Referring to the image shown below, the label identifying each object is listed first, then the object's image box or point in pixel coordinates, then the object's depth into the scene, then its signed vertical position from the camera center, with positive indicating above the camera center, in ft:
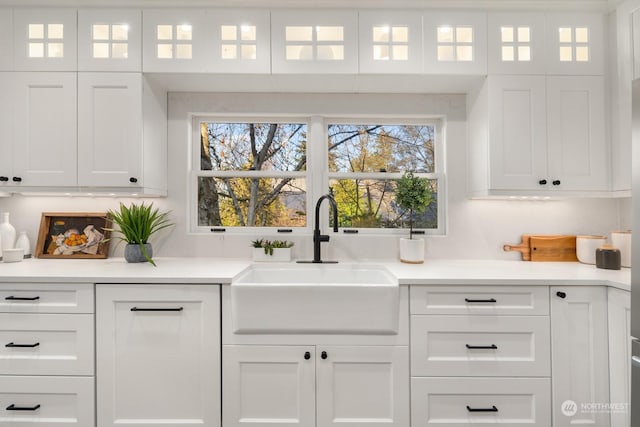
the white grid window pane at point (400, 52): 6.50 +3.13
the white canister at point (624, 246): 6.56 -0.56
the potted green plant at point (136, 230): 6.89 -0.18
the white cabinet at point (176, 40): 6.48 +3.40
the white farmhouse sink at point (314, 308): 5.27 -1.37
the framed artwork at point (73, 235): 7.43 -0.30
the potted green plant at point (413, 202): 6.98 +0.34
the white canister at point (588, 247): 6.91 -0.60
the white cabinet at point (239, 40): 6.47 +3.38
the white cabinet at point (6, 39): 6.51 +3.46
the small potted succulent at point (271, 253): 7.19 -0.70
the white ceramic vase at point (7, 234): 7.07 -0.25
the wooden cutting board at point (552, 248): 7.34 -0.66
